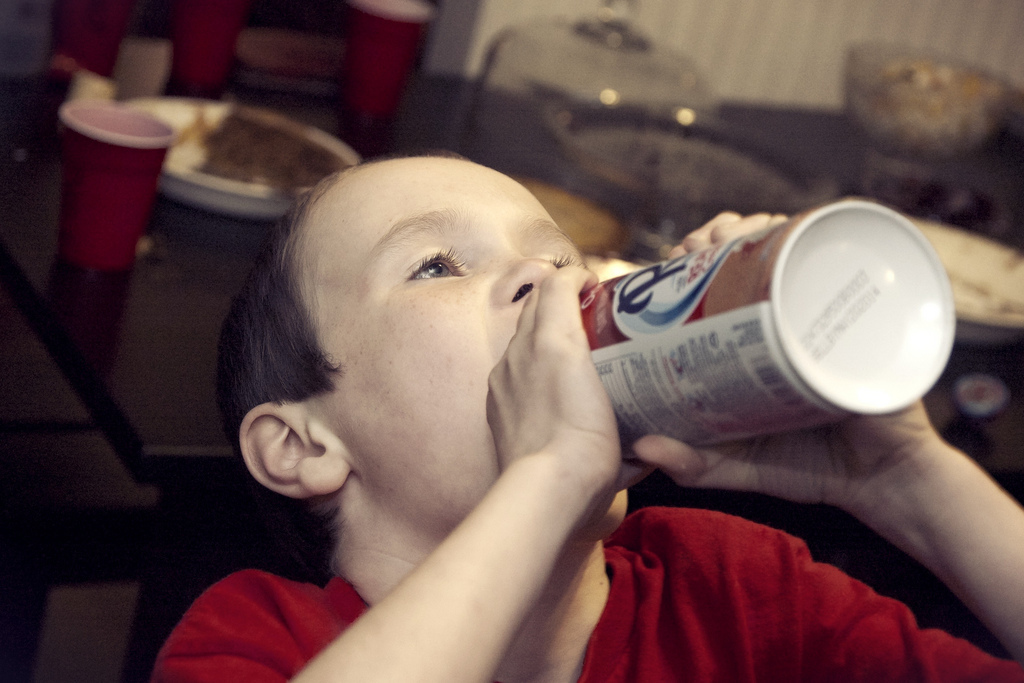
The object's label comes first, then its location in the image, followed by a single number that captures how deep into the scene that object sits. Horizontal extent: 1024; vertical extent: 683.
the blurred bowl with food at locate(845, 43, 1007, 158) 2.00
